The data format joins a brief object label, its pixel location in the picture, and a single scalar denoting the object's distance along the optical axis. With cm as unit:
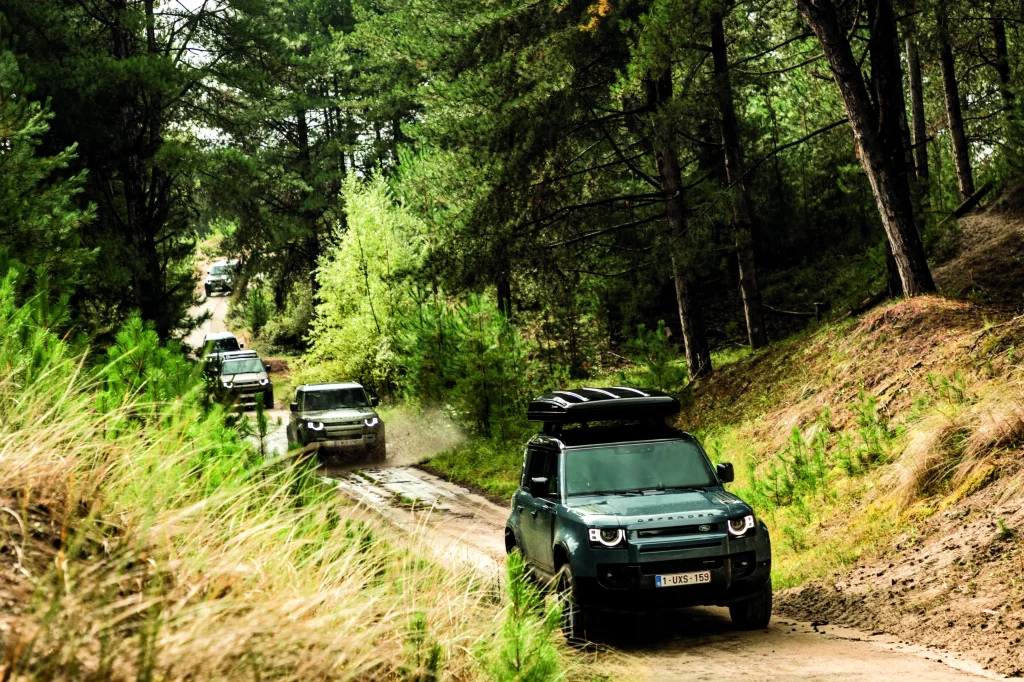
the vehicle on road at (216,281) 8146
